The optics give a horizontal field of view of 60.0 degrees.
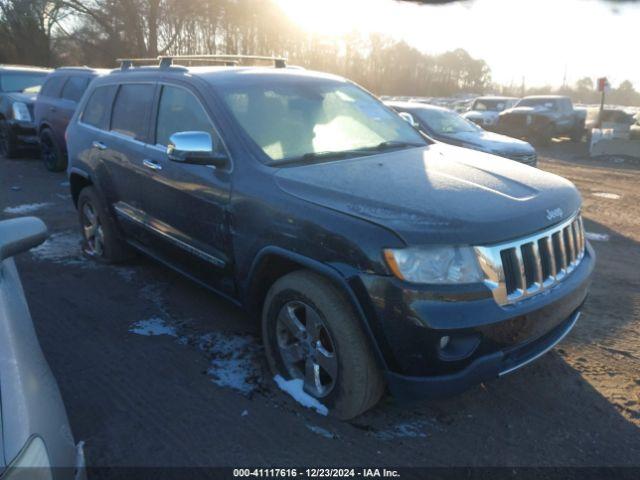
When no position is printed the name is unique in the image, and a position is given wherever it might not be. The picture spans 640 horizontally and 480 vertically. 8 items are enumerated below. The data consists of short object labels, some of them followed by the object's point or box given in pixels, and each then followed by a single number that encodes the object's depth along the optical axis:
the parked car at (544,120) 18.62
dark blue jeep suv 2.56
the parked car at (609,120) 20.72
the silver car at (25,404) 1.60
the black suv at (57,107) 9.38
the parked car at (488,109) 20.55
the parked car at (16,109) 11.11
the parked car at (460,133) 8.86
